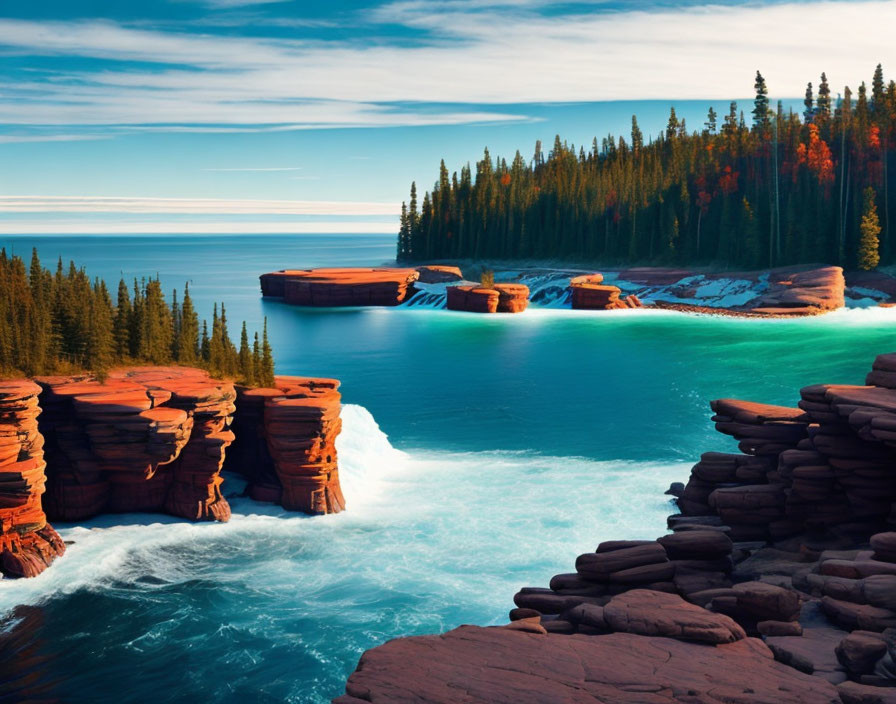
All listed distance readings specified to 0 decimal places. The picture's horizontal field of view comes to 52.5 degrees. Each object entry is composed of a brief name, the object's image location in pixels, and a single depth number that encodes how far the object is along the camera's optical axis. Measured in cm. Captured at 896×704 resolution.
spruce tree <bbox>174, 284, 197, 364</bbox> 4538
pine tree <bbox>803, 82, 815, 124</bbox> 18590
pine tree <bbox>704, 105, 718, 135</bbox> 19375
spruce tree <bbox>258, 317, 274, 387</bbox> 4214
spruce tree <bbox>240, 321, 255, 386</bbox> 4313
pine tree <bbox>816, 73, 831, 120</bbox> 16480
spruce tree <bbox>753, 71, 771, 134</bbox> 16300
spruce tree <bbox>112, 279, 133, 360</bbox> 4341
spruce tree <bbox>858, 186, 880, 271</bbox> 12475
